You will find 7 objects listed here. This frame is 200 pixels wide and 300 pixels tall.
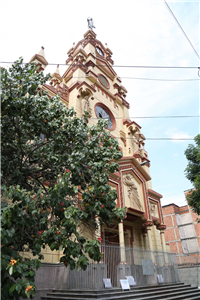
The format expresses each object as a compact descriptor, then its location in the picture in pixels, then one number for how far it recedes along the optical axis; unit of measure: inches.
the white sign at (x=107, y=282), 286.7
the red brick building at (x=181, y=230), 972.6
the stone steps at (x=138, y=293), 243.3
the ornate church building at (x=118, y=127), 473.7
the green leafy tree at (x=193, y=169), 534.3
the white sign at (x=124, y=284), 294.4
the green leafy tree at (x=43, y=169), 147.5
